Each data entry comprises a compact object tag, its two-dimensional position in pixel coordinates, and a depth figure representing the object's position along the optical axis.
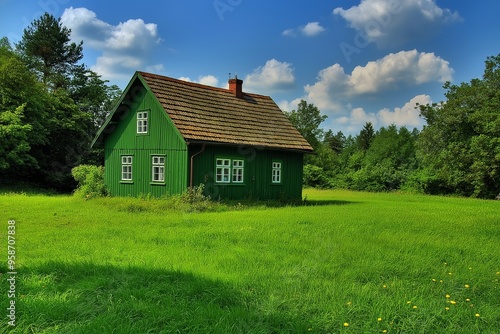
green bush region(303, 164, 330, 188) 51.56
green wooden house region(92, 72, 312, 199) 19.45
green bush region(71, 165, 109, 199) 21.91
